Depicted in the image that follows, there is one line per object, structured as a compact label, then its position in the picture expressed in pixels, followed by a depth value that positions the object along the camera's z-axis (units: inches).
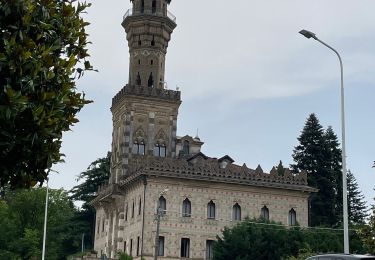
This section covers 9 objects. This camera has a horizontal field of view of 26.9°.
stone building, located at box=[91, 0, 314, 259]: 2500.0
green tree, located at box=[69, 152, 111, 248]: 3705.7
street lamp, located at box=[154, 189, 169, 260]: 2468.0
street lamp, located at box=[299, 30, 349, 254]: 1026.7
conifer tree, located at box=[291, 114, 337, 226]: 3157.0
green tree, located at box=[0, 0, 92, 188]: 454.0
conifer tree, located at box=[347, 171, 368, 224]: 3384.6
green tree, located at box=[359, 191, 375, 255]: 1058.7
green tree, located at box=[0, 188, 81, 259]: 3041.3
